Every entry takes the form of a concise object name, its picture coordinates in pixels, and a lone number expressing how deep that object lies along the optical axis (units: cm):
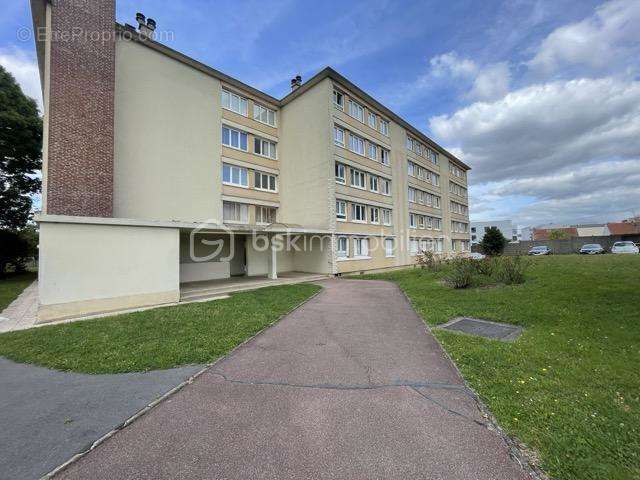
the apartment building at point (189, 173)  998
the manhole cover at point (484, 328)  625
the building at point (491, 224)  9777
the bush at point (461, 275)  1179
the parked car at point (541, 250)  3917
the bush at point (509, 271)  1180
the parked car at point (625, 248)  3174
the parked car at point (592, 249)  3506
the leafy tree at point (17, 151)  1879
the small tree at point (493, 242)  3166
